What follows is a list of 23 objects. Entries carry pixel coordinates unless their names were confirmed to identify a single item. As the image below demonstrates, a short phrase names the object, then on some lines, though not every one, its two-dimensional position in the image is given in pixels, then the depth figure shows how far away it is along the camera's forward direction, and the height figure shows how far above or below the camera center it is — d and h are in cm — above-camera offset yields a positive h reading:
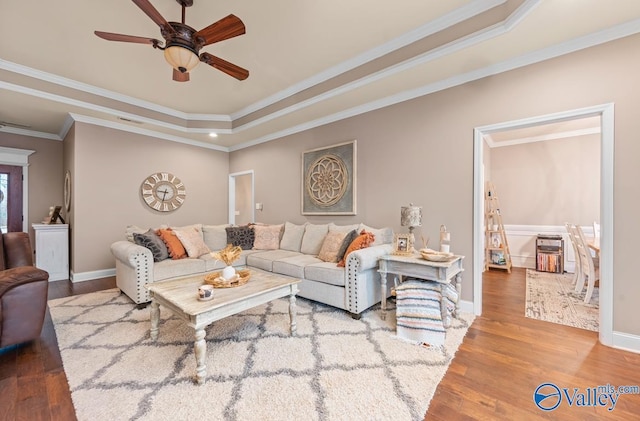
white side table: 233 -59
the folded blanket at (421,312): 219 -91
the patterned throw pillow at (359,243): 293 -39
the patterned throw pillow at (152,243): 324 -46
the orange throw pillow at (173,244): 348 -50
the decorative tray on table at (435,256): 242 -44
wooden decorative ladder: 495 -54
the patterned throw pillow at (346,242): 310 -41
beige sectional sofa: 271 -71
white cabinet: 423 -71
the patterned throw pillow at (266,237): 426 -49
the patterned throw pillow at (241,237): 423 -48
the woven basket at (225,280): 219 -63
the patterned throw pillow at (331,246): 325 -50
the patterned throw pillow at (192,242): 363 -49
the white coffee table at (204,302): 170 -69
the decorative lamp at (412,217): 279 -9
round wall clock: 492 +32
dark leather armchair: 198 -77
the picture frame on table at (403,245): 279 -39
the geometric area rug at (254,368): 148 -115
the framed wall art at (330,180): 395 +46
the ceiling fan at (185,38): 195 +136
